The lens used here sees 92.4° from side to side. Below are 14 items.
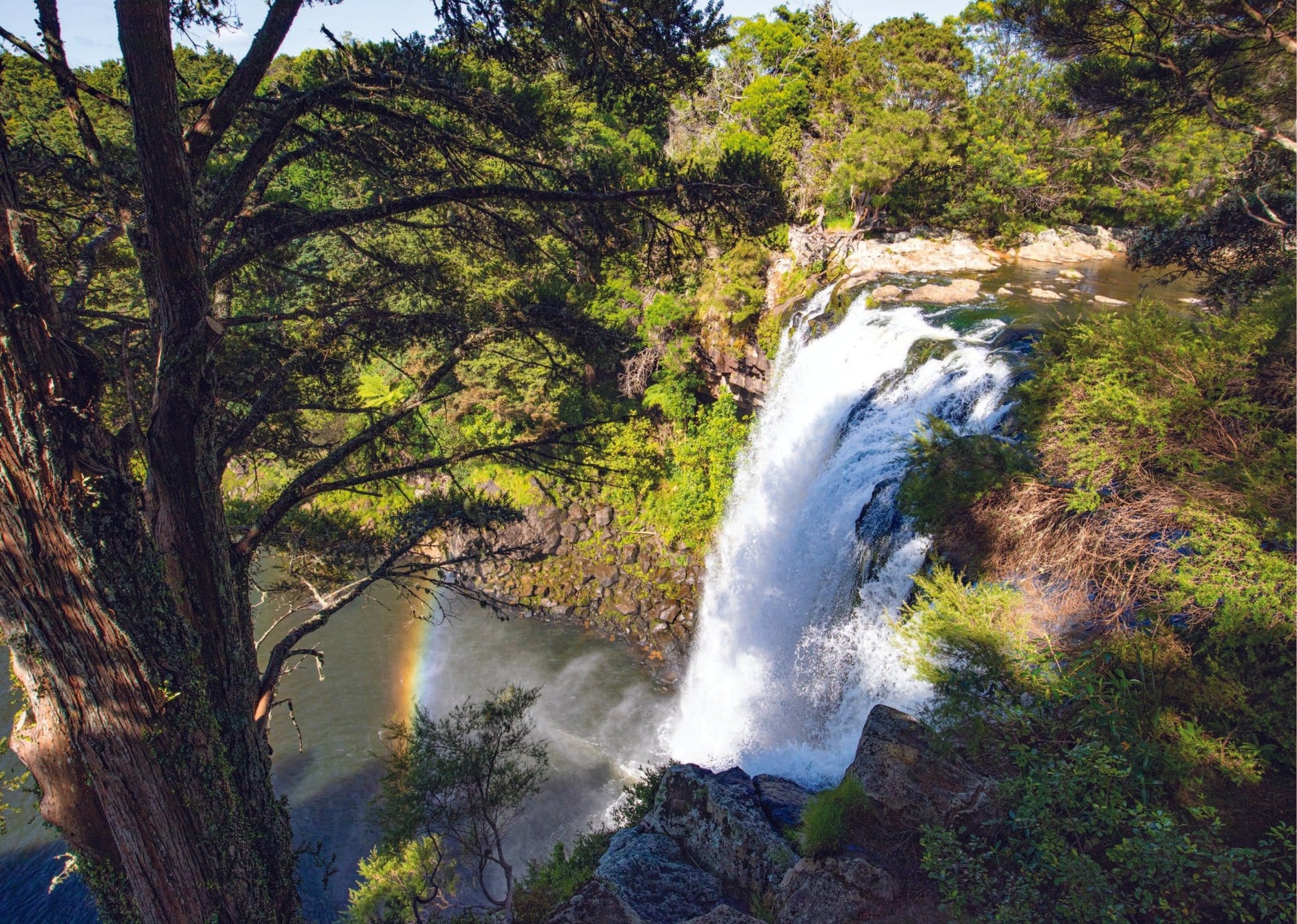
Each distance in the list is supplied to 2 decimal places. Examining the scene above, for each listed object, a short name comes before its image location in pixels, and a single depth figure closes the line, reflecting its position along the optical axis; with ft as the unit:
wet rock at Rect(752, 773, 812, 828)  23.45
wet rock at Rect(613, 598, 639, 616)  51.93
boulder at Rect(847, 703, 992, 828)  18.42
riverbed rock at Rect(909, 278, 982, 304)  45.29
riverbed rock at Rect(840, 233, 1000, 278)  54.60
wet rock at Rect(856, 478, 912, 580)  30.48
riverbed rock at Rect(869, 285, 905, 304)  45.68
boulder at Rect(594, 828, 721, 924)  19.98
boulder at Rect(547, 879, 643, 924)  15.06
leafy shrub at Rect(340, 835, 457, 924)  26.94
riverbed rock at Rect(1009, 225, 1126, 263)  59.82
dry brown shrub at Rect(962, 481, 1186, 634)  18.62
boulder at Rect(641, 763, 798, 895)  21.11
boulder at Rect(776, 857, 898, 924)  16.74
